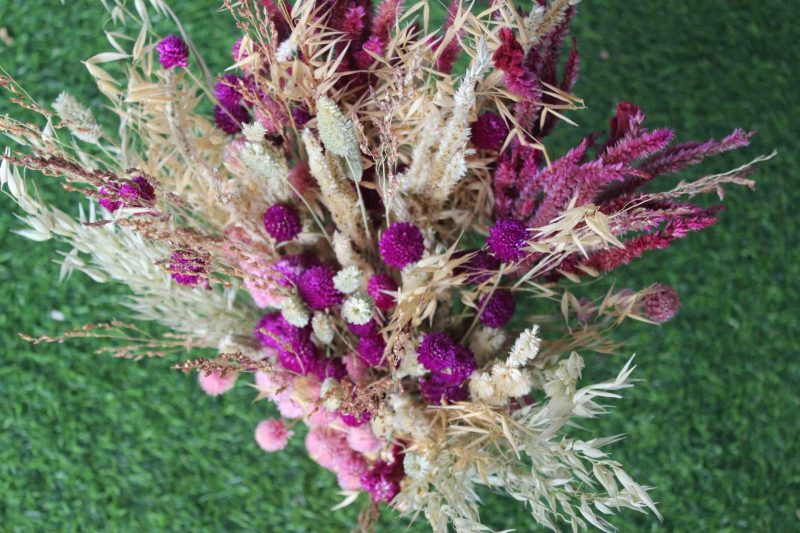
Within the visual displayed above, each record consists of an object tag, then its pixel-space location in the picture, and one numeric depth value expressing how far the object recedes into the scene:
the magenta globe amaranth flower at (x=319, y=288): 0.65
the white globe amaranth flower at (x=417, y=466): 0.68
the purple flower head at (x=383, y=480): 0.73
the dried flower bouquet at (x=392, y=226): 0.55
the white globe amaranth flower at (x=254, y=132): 0.57
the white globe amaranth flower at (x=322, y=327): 0.67
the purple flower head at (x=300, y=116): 0.64
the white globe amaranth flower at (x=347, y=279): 0.65
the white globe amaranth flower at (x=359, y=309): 0.61
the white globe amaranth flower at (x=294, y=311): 0.66
